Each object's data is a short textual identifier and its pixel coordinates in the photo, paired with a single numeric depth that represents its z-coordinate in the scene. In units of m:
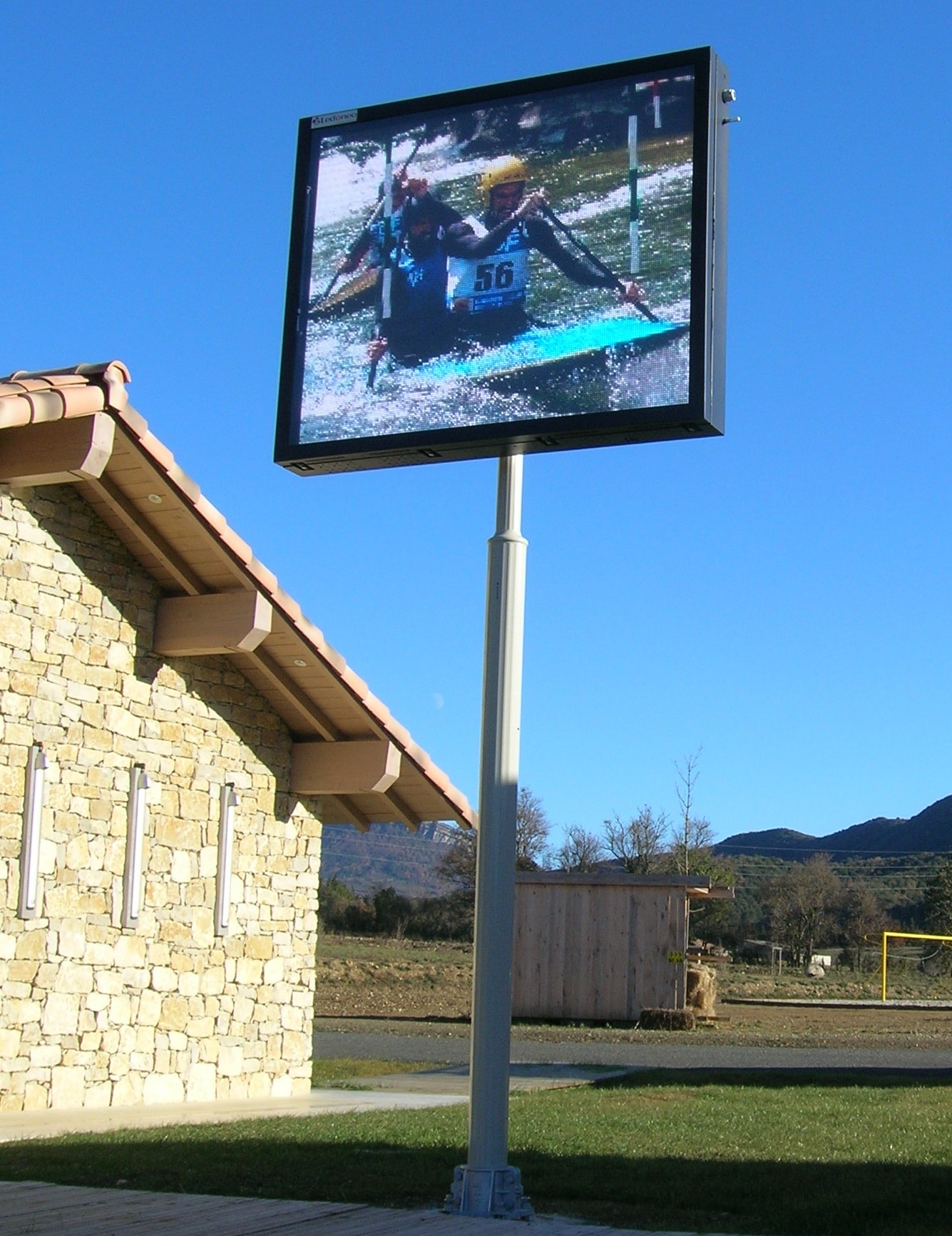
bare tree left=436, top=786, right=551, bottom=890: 52.28
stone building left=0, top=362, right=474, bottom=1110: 10.92
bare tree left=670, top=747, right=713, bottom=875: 35.75
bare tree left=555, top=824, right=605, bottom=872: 51.66
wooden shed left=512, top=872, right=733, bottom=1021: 22.39
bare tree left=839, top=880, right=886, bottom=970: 47.38
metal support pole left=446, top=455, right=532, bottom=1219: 6.48
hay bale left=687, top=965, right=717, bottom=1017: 23.08
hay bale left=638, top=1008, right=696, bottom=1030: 21.66
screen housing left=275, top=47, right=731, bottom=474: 6.60
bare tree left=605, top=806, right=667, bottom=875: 46.84
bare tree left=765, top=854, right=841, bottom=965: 47.78
